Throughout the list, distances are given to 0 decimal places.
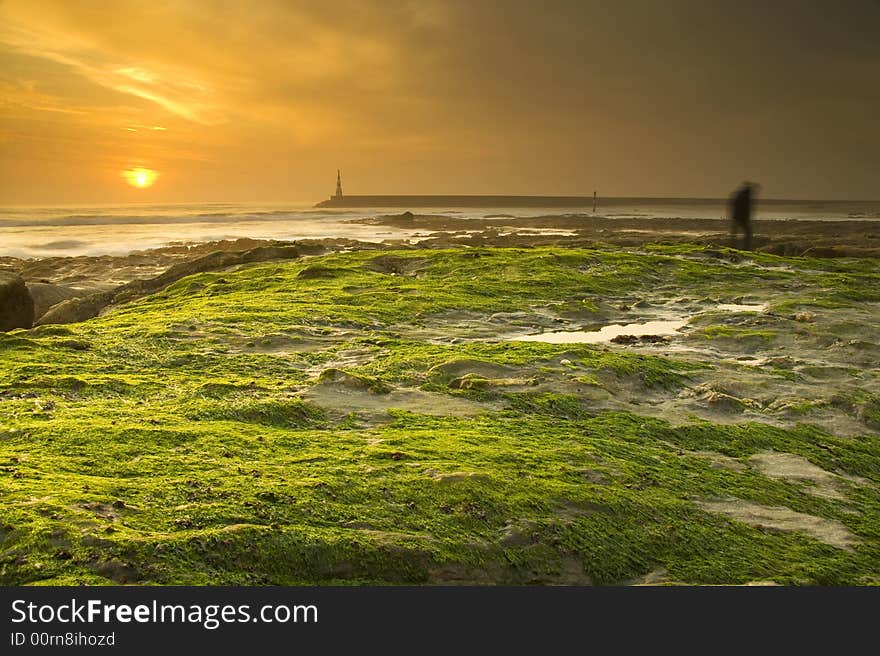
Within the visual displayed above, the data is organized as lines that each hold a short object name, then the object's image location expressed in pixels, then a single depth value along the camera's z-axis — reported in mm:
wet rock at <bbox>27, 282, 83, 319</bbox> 16672
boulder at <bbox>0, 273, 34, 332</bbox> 12805
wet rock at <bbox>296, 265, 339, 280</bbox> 14523
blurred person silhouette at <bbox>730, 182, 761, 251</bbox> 20172
